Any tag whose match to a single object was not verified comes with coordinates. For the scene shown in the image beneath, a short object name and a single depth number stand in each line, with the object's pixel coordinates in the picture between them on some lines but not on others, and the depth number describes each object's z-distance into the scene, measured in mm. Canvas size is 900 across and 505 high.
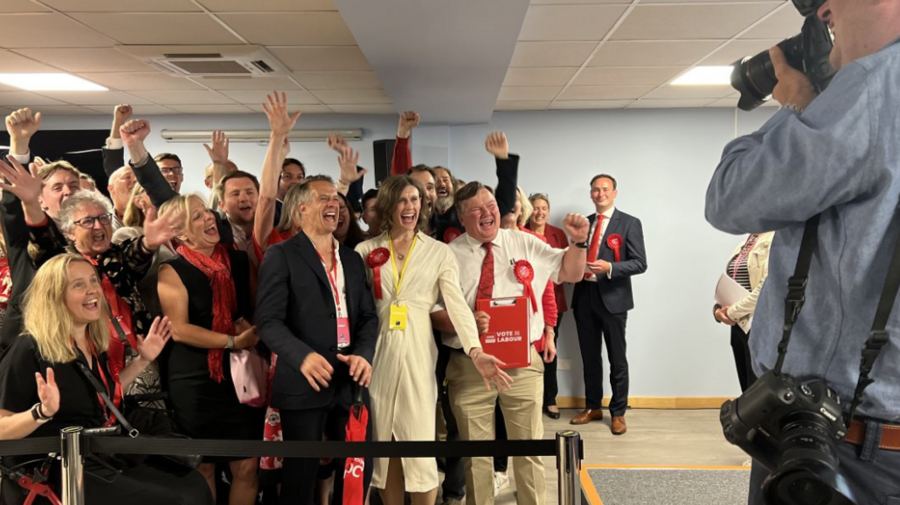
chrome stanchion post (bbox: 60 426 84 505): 1647
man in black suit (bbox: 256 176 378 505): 2258
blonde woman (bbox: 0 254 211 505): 1906
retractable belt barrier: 1635
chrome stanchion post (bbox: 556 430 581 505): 1558
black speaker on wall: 5707
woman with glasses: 2303
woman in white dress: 2486
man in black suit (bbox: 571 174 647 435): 4879
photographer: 915
